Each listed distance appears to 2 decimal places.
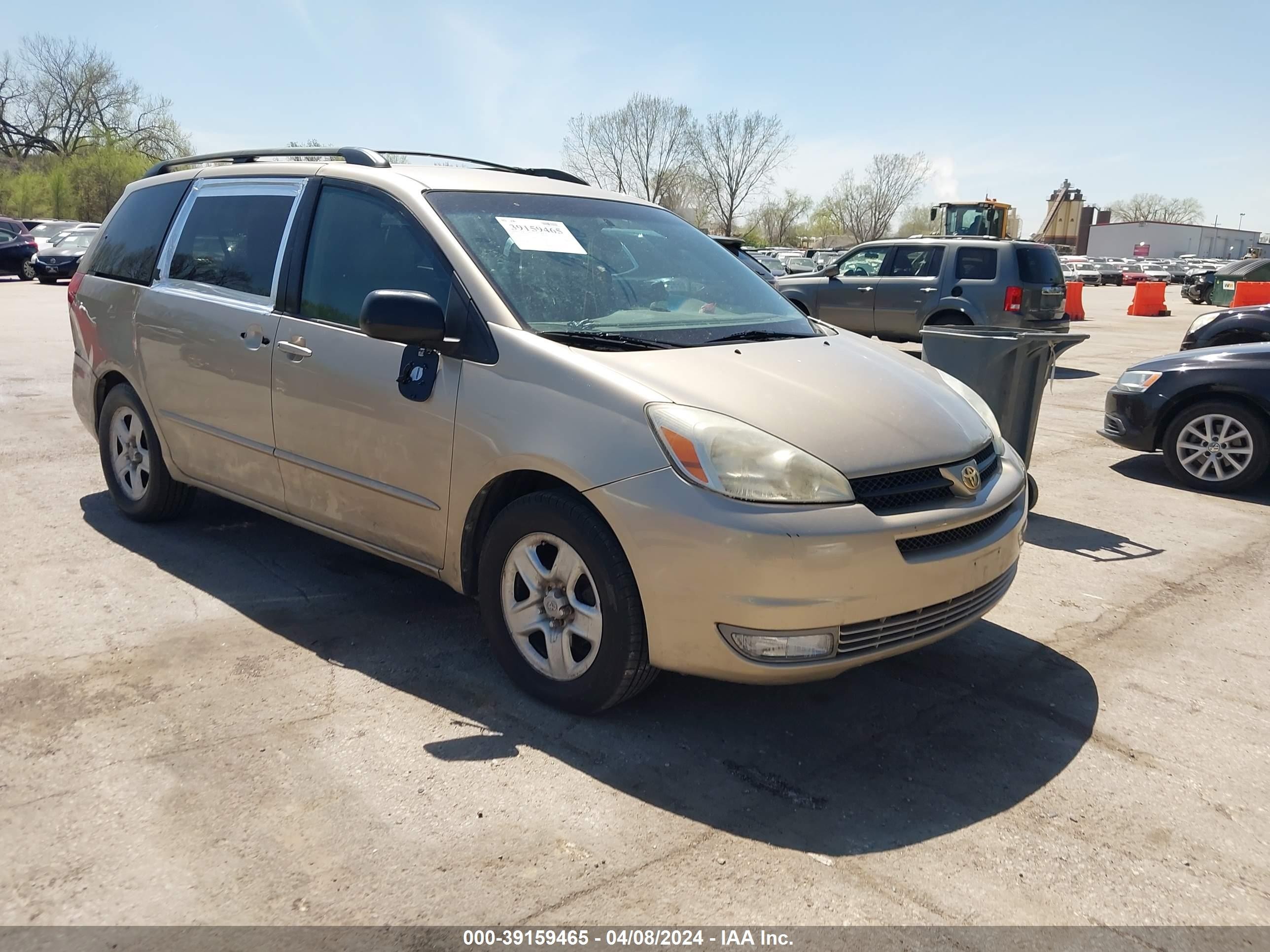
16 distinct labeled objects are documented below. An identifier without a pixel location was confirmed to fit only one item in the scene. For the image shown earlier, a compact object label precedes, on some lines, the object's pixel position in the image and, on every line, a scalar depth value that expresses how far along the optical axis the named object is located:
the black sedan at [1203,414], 6.89
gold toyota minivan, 2.96
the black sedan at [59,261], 25.69
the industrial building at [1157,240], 105.19
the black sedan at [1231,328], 10.55
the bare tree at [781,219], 98.19
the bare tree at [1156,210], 136.88
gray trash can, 5.64
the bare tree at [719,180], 77.38
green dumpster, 27.34
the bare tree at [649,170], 73.75
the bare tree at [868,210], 87.06
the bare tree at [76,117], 61.34
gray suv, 12.84
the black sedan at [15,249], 26.34
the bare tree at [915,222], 97.62
